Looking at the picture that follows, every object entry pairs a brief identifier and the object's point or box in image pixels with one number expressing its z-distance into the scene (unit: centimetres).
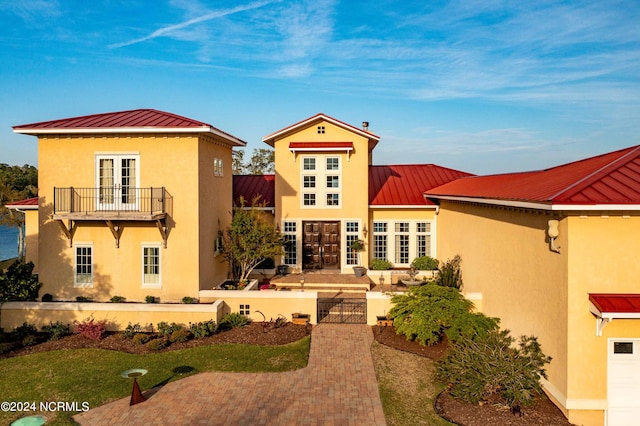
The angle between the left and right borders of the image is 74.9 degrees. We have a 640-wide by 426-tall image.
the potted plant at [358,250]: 2000
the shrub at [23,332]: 1388
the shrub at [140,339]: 1324
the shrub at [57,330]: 1384
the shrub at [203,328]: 1381
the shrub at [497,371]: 912
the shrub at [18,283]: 1430
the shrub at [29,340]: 1325
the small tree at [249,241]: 1734
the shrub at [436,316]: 1242
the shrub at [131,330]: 1377
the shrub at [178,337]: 1342
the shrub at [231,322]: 1473
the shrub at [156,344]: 1289
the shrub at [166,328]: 1391
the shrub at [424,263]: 2012
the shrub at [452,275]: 1634
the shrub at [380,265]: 2028
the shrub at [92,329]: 1365
